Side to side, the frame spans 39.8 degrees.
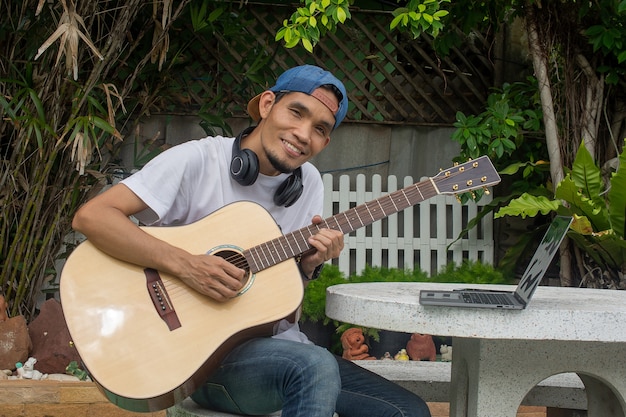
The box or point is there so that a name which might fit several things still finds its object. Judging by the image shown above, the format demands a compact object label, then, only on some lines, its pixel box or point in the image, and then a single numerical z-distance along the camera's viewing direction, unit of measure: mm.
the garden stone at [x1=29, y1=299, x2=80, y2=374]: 4016
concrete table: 1853
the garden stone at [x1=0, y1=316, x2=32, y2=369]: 3979
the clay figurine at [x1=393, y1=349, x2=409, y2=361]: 4621
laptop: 1868
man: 2018
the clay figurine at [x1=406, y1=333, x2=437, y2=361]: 4645
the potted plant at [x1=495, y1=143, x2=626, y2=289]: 4293
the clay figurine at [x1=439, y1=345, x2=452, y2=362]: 4680
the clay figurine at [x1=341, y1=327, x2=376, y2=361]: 4520
